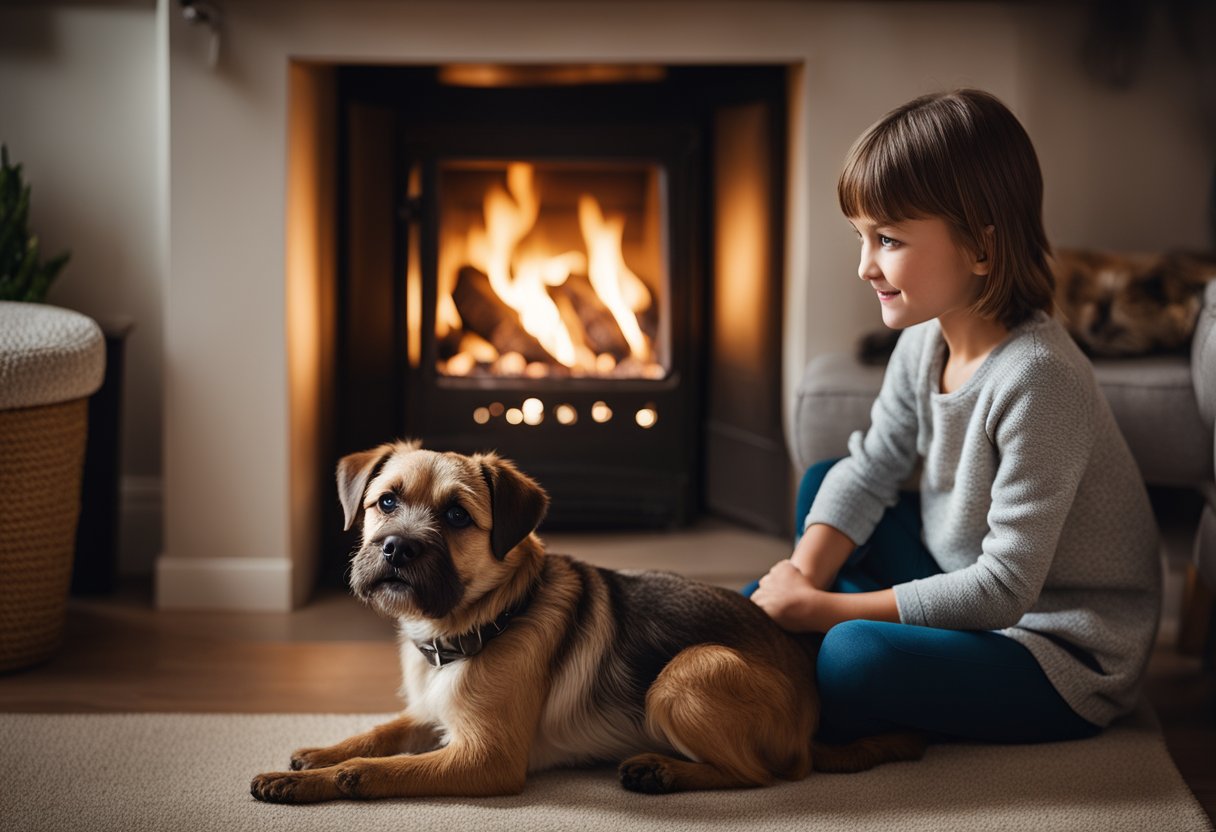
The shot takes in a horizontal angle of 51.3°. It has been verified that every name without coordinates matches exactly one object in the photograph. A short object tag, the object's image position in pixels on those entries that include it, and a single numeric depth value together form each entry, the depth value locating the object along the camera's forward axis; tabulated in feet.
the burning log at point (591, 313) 10.07
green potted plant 8.43
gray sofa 7.01
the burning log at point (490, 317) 9.96
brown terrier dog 5.35
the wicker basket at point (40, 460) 6.98
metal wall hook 8.05
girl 5.72
